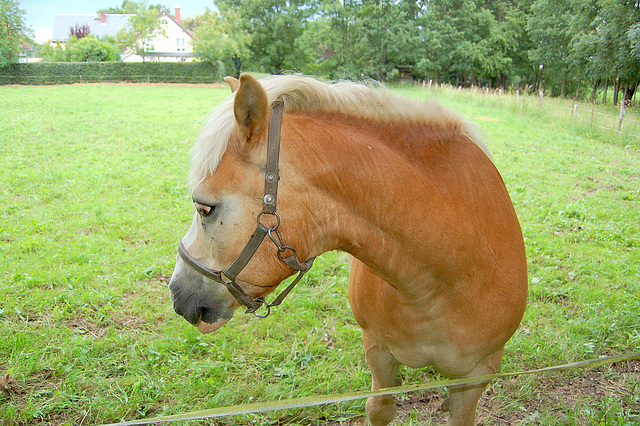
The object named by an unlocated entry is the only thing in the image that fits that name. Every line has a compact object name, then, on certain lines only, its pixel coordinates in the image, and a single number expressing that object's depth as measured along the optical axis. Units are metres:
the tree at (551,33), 31.09
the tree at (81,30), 68.12
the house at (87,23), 71.62
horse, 1.46
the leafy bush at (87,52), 40.72
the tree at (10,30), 30.45
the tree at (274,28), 43.53
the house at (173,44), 62.26
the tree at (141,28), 42.84
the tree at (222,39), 39.91
